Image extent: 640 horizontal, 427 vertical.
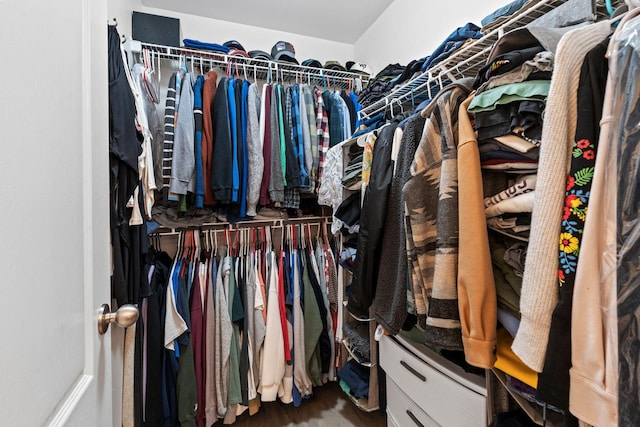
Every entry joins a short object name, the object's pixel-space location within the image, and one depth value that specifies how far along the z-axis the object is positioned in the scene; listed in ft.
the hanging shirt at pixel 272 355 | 5.16
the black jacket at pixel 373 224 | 3.20
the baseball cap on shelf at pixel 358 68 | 6.63
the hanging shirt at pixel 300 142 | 5.41
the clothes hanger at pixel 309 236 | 6.02
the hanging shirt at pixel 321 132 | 5.65
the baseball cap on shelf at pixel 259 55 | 5.81
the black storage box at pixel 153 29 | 5.08
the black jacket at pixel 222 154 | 4.75
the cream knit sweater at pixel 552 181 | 1.49
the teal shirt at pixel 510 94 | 1.74
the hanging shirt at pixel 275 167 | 5.24
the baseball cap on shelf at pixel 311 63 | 6.28
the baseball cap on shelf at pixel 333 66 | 6.44
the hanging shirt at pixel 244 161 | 5.05
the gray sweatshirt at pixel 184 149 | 4.50
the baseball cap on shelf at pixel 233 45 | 5.85
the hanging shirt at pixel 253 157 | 5.07
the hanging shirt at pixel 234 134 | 4.87
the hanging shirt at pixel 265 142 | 5.24
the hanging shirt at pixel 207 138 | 4.85
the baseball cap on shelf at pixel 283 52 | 6.01
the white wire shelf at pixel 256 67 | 5.21
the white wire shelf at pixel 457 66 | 2.47
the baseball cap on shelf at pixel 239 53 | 5.58
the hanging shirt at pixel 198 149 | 4.69
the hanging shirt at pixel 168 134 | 4.52
